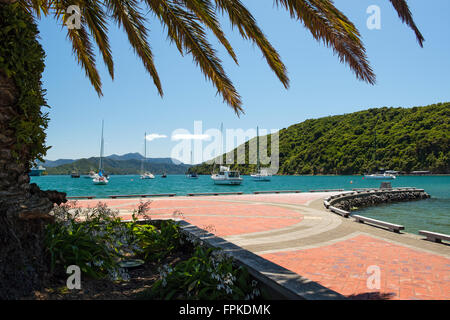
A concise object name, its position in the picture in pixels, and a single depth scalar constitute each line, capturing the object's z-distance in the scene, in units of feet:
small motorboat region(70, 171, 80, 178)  547.49
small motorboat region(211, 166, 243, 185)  228.43
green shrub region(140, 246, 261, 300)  10.39
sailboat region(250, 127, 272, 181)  301.04
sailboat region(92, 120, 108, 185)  269.85
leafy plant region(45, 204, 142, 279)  12.01
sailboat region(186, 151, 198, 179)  512.22
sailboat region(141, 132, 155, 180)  508.00
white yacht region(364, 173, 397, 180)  299.79
